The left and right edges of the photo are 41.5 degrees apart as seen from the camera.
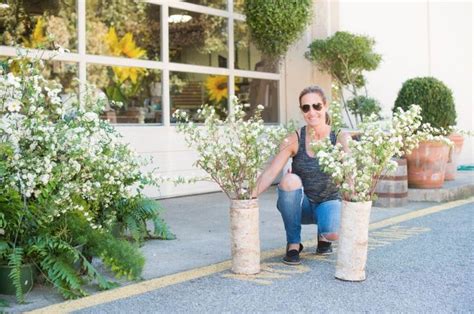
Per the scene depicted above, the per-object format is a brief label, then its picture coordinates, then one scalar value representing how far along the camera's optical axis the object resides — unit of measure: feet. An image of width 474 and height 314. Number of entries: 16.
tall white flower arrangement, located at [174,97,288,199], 12.73
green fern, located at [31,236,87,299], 11.23
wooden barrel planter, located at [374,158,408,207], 22.58
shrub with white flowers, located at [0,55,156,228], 11.80
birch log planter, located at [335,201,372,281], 12.19
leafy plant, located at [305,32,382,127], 28.43
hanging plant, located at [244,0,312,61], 24.77
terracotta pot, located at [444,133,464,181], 28.27
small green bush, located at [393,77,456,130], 23.99
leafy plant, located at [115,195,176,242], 15.46
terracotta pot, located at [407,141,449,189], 23.95
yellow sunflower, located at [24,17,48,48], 21.51
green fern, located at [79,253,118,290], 11.71
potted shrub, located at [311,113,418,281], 12.17
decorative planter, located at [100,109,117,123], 23.14
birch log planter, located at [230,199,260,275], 12.73
